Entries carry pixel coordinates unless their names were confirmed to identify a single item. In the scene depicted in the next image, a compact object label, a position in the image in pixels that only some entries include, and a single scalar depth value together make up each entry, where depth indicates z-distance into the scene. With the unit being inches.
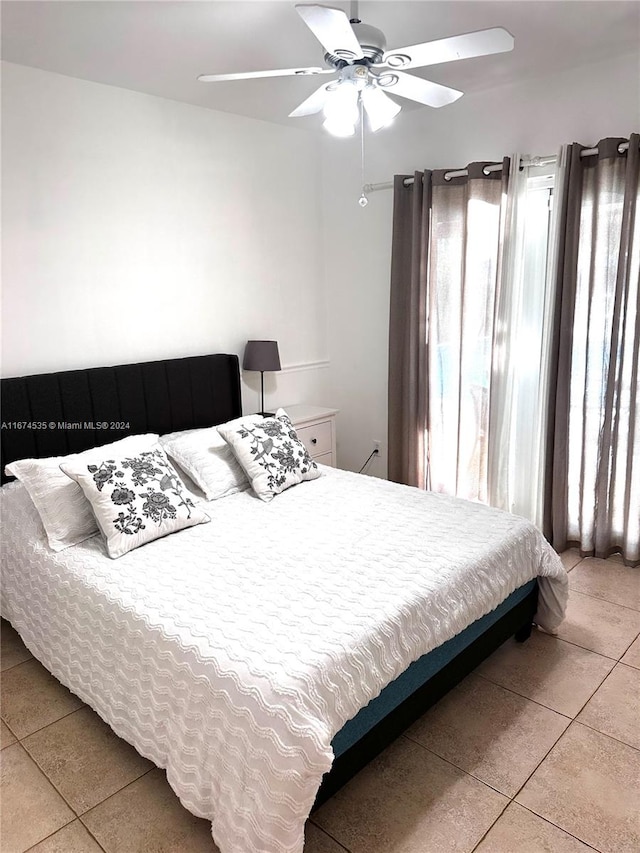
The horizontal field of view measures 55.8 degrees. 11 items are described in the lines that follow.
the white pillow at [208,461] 118.6
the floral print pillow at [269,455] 118.7
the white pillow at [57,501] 98.0
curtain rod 123.5
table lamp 151.9
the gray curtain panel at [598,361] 122.5
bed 62.7
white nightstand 159.0
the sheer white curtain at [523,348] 136.2
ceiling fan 71.1
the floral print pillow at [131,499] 95.6
